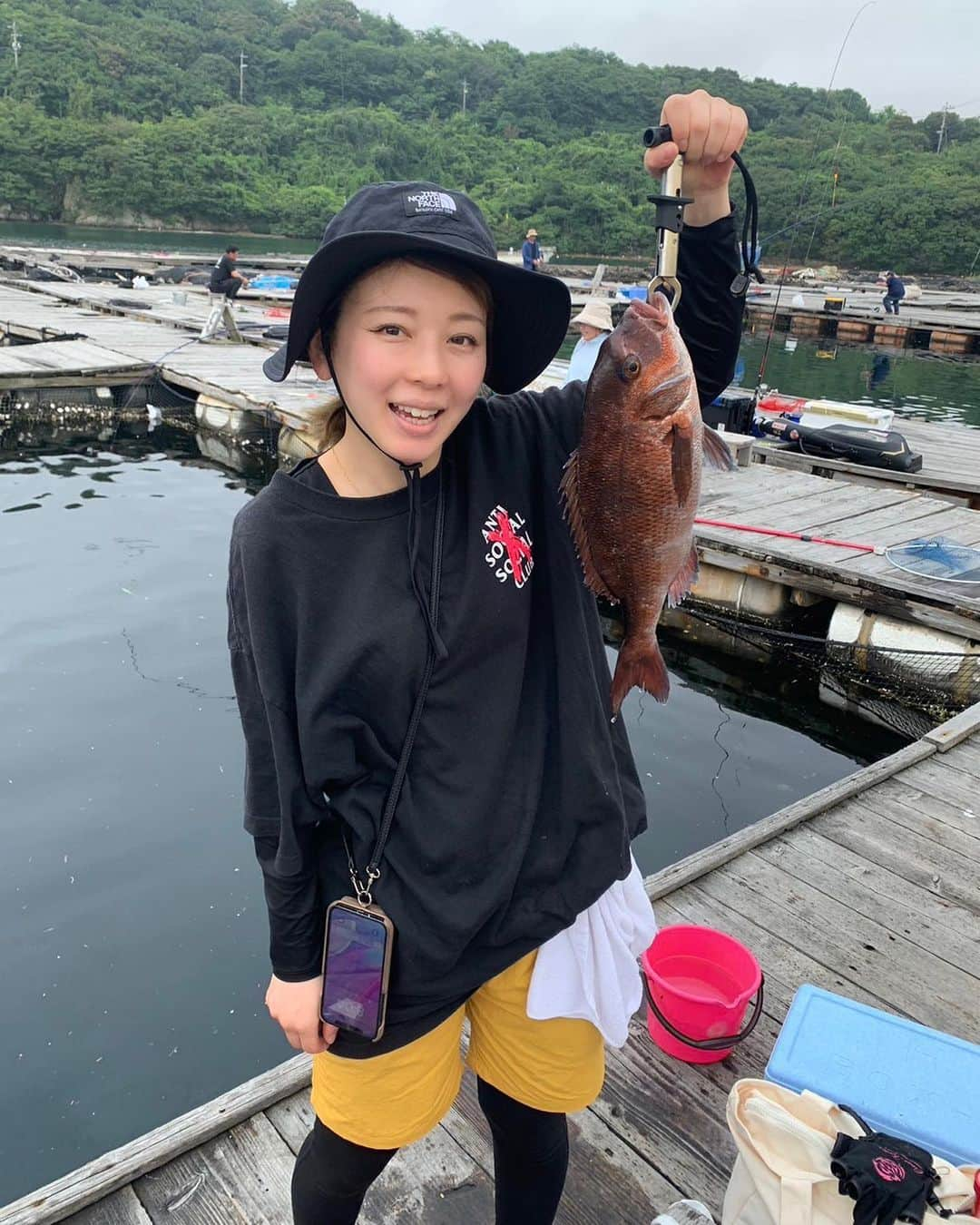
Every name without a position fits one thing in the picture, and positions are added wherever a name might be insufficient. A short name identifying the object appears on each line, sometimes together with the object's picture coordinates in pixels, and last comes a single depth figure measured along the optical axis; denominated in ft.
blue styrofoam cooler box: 5.96
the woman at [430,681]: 4.67
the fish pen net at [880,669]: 21.91
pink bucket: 8.64
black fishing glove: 5.01
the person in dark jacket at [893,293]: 112.98
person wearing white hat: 22.50
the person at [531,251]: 73.91
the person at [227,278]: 63.23
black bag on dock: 36.45
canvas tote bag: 5.37
